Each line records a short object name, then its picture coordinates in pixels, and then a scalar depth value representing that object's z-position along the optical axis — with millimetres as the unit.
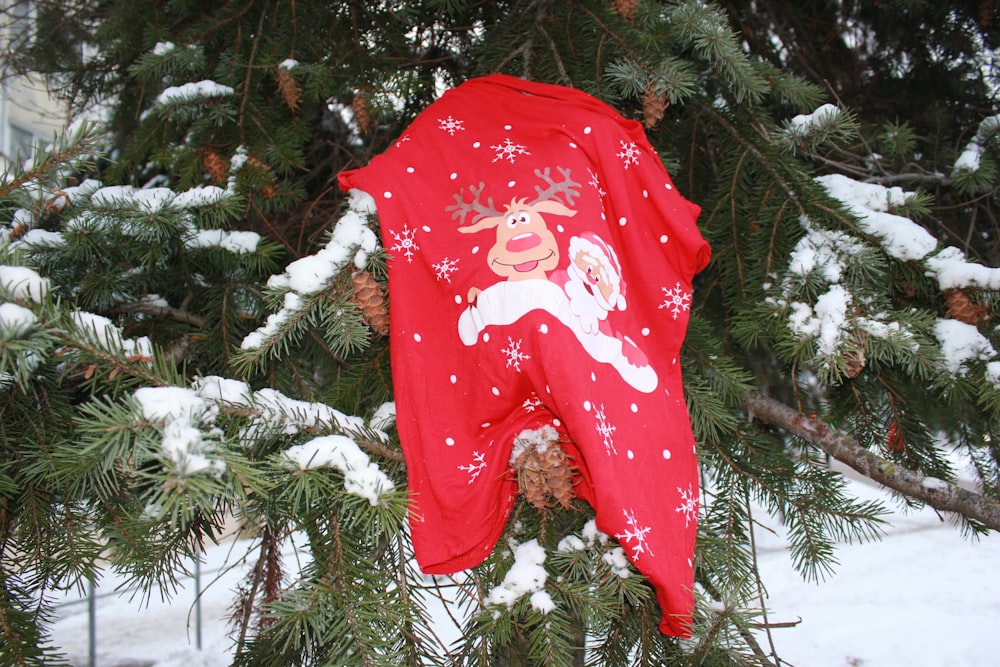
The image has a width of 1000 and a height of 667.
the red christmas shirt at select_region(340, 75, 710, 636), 839
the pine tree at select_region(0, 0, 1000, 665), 693
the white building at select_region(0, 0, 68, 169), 5531
